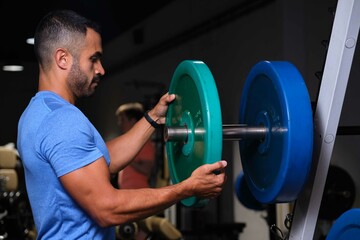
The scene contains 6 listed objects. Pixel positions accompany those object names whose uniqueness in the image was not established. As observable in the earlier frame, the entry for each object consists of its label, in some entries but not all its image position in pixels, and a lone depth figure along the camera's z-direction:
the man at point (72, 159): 1.22
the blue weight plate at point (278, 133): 1.20
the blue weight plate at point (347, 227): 1.22
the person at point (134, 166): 3.61
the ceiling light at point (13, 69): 9.21
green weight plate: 1.20
